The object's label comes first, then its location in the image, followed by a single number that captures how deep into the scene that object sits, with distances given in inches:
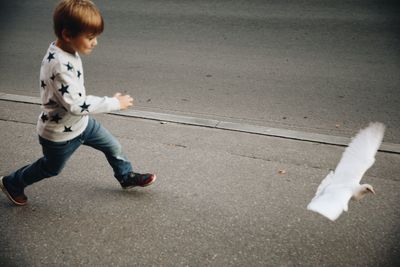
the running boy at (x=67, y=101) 84.0
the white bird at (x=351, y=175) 63.9
